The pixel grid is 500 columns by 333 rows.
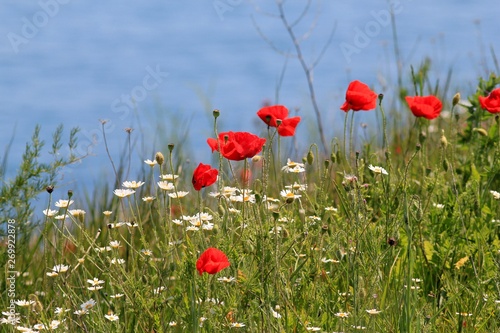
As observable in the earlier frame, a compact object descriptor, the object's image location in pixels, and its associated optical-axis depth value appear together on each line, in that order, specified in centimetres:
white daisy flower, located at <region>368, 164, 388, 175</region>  675
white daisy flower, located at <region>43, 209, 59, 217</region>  666
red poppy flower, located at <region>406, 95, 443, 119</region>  735
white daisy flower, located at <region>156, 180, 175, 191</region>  656
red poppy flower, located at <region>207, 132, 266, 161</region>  601
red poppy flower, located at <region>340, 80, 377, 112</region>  694
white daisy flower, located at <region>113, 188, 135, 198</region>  655
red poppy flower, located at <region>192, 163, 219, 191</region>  612
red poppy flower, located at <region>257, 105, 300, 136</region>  671
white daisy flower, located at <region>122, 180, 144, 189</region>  671
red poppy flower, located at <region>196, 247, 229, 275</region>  530
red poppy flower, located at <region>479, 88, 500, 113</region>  746
